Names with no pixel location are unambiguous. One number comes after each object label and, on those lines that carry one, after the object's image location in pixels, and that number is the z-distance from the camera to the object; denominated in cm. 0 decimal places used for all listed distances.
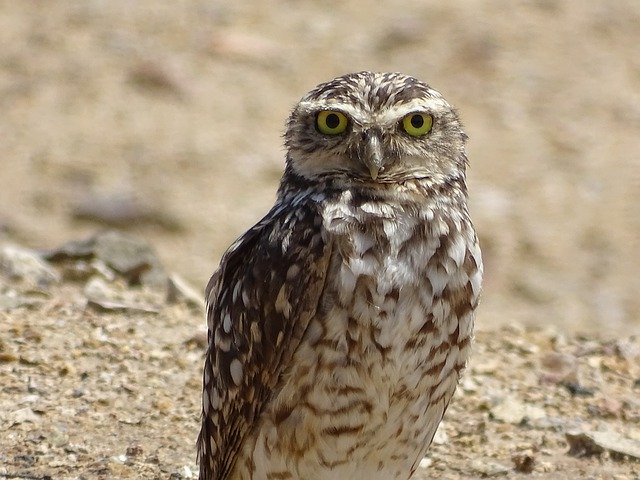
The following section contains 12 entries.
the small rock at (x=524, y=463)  1102
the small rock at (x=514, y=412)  1197
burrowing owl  892
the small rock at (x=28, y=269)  1450
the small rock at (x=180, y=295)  1398
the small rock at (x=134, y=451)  1077
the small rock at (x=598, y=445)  1127
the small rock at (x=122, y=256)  1482
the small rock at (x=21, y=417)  1109
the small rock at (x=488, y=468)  1099
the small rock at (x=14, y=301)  1323
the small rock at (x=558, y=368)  1277
